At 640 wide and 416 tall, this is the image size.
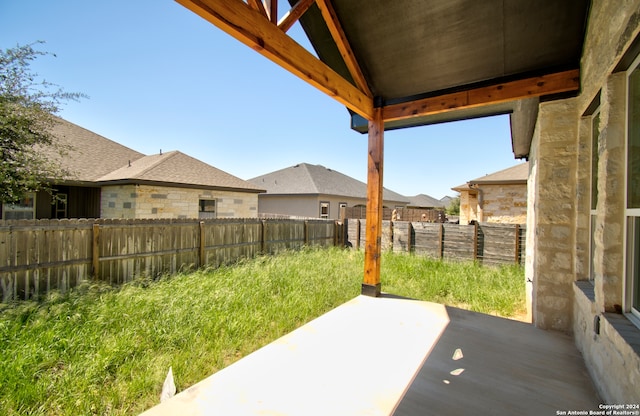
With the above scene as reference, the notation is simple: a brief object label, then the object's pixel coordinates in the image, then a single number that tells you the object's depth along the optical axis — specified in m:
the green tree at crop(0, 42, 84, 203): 6.13
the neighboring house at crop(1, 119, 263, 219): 8.91
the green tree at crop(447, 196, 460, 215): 26.07
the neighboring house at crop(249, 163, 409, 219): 17.05
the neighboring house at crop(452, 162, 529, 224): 10.80
